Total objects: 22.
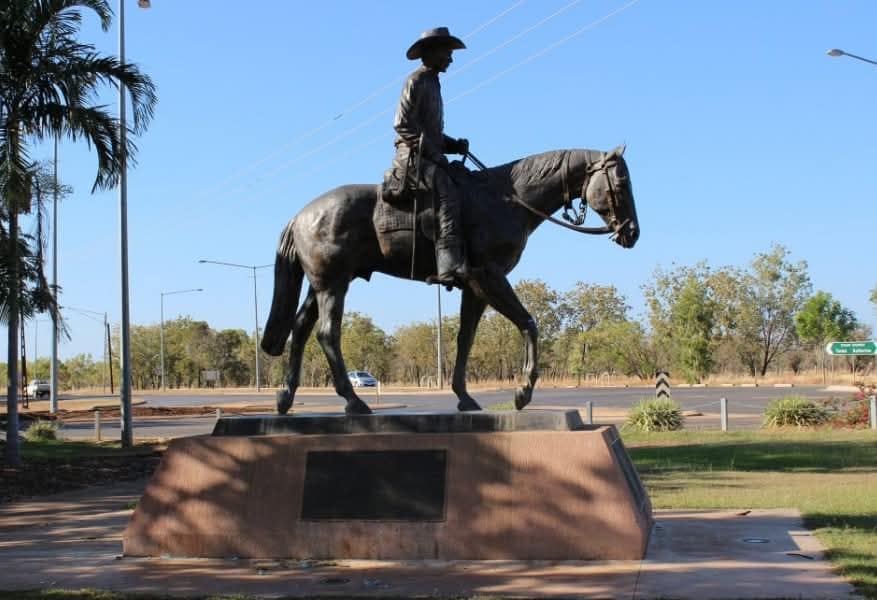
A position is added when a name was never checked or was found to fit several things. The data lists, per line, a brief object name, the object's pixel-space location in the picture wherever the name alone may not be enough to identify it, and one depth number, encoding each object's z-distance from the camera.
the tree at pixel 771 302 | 60.06
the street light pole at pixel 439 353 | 44.68
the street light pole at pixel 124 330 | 20.39
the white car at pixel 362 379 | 52.16
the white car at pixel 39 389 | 63.71
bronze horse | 7.55
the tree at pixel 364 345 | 70.88
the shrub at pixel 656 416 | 20.94
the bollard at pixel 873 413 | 20.14
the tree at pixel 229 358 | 83.69
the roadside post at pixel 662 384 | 23.82
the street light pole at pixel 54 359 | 30.33
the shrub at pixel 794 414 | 20.97
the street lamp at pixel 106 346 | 72.79
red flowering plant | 20.84
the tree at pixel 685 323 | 53.94
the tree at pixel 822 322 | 56.91
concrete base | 6.77
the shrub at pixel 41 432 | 22.61
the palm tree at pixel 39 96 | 14.87
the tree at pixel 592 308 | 64.62
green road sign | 22.45
